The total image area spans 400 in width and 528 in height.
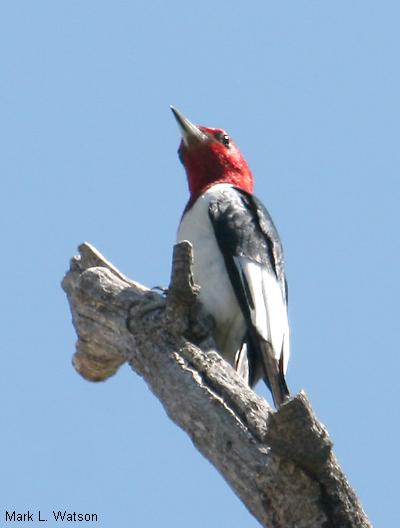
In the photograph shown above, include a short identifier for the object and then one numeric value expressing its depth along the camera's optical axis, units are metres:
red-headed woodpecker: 13.23
